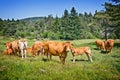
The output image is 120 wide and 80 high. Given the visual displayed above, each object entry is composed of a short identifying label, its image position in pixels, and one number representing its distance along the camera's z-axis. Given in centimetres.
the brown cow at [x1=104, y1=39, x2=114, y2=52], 2733
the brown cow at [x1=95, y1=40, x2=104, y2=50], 2888
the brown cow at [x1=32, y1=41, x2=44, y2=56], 2152
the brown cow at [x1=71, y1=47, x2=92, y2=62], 1947
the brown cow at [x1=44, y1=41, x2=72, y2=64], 1541
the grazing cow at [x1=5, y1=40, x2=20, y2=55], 2045
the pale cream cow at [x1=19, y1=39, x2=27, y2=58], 1873
